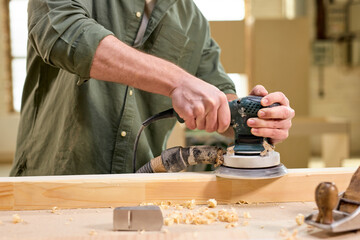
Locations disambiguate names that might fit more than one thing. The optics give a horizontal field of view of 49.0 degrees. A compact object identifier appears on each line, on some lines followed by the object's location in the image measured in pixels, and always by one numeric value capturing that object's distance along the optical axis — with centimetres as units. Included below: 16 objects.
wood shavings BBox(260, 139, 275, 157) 101
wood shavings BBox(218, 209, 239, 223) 85
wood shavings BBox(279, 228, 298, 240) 74
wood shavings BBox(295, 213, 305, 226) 81
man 100
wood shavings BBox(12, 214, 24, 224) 85
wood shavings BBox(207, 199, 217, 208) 97
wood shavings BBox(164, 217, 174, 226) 82
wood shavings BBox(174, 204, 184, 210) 95
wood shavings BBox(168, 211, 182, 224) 84
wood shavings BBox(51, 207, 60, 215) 93
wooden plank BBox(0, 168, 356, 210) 97
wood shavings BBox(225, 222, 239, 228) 81
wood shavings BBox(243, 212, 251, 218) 88
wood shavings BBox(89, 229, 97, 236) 77
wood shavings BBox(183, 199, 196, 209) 96
